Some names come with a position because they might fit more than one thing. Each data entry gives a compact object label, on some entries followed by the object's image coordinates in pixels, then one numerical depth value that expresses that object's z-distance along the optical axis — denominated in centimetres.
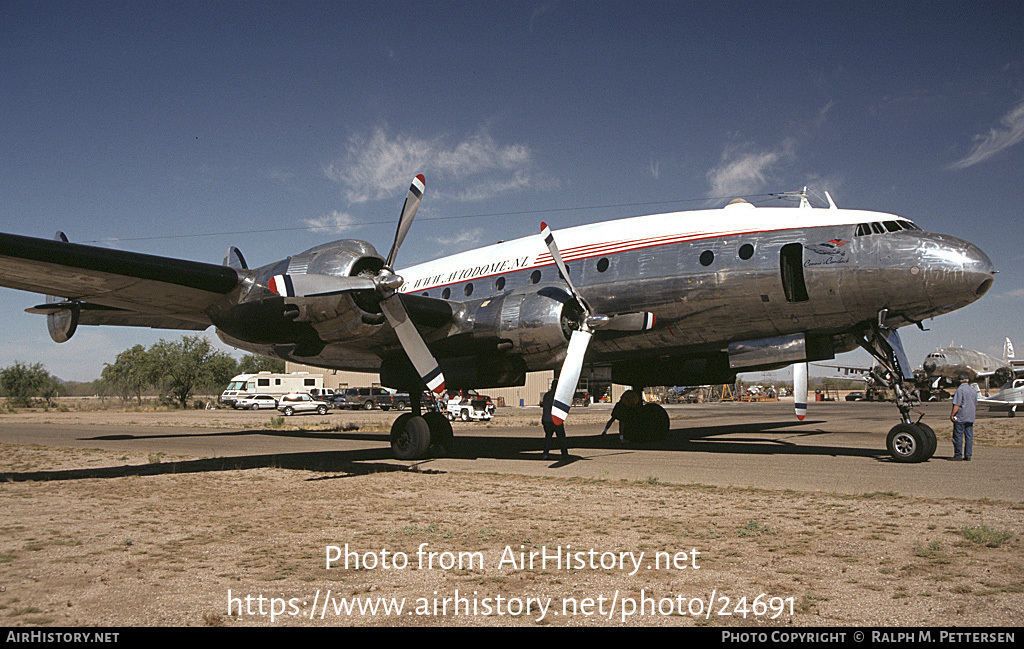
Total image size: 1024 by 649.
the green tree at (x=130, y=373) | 6831
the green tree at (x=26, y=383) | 6700
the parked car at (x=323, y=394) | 5591
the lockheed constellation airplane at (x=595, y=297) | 1048
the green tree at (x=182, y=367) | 6819
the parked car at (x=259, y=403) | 5356
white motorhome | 5781
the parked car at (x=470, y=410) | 3491
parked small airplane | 3338
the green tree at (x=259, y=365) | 10119
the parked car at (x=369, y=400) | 5103
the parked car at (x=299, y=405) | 4509
